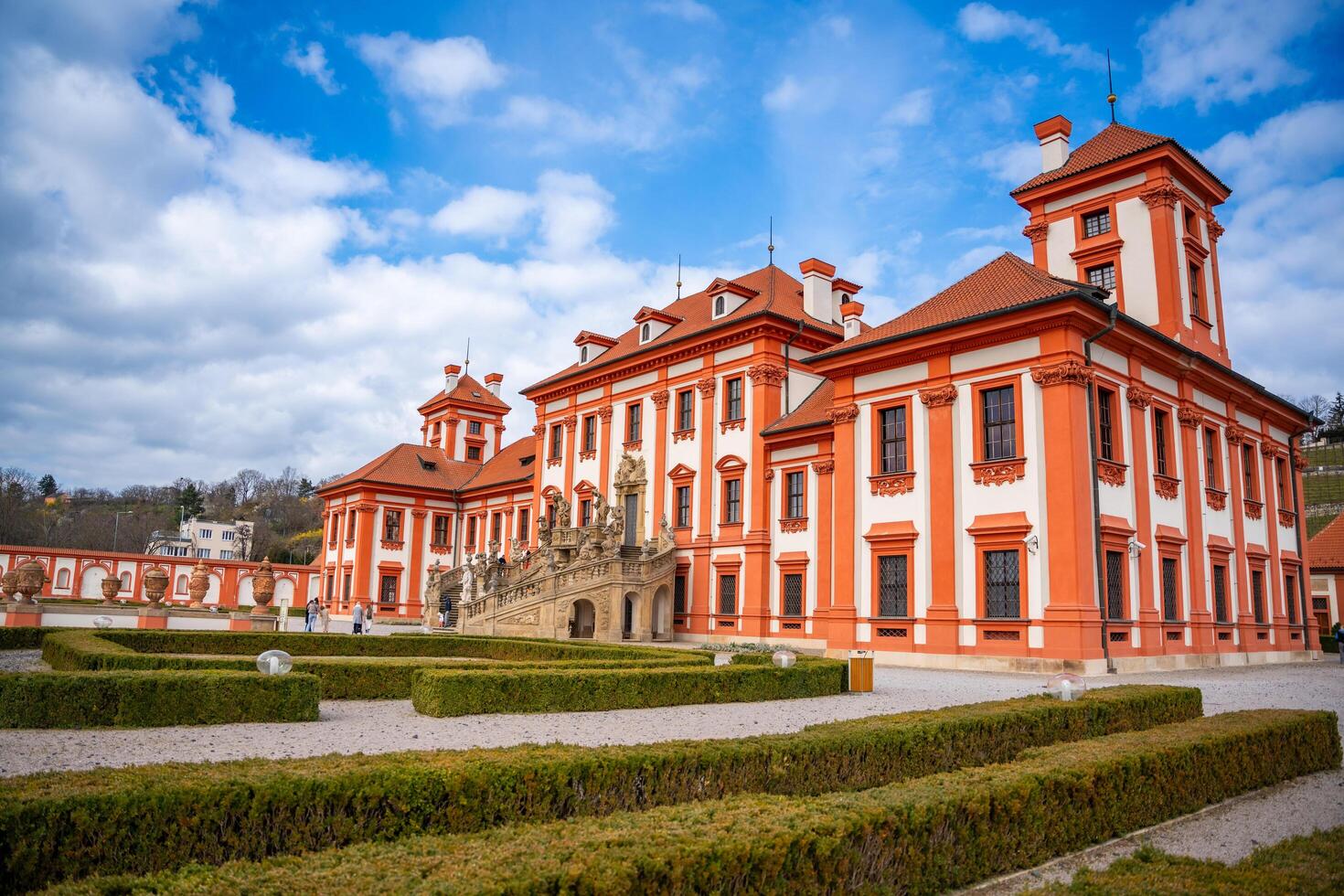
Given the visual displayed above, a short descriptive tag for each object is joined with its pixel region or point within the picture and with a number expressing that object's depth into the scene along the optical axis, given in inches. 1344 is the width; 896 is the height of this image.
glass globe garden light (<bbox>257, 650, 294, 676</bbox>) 499.2
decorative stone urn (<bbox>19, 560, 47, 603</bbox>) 1093.8
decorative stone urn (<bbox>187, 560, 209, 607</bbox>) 1242.6
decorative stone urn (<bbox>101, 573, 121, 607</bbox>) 1499.8
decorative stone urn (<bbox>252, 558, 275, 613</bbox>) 1117.7
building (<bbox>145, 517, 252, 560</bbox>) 3909.9
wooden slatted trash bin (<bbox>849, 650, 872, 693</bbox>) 663.8
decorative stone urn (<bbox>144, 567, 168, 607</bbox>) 1100.5
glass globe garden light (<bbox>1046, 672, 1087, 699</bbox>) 425.5
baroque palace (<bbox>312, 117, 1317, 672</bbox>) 868.0
